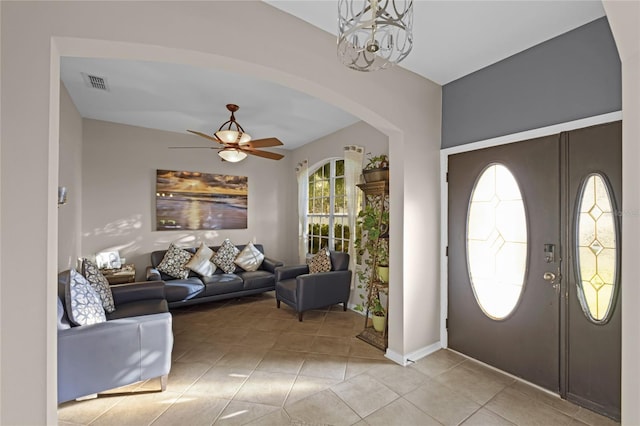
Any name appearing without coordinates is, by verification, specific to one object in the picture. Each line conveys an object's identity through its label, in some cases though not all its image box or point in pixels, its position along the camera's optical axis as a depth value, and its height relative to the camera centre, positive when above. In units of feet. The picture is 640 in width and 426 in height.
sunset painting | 15.89 +0.71
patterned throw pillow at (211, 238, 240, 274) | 15.80 -2.42
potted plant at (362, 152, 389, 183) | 11.12 +1.68
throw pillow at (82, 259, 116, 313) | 9.34 -2.35
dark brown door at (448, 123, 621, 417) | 6.80 -1.25
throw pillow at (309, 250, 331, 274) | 14.35 -2.47
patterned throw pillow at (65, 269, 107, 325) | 6.98 -2.28
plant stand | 10.43 -2.61
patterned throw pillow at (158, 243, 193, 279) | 14.42 -2.52
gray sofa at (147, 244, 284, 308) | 13.28 -3.49
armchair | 12.80 -3.35
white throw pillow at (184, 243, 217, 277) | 14.90 -2.61
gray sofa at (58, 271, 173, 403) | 6.59 -3.40
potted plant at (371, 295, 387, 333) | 10.84 -3.83
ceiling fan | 10.90 +2.69
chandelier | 3.63 +2.47
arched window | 15.74 +0.28
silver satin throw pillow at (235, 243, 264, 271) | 16.31 -2.58
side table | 13.01 -2.86
